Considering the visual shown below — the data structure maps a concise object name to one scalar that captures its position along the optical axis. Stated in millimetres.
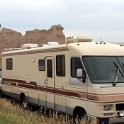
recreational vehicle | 9340
